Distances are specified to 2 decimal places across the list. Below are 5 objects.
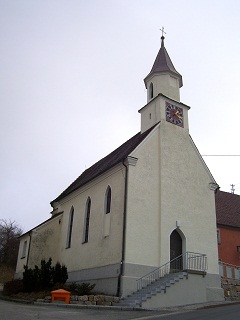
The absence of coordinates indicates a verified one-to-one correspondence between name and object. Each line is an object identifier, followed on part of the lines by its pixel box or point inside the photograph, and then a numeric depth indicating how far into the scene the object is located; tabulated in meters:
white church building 17.59
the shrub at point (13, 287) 20.48
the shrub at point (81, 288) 17.47
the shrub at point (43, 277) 19.25
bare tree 51.65
